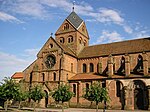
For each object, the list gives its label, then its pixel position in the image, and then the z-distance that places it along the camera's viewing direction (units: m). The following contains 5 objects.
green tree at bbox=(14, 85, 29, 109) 31.72
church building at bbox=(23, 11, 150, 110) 34.93
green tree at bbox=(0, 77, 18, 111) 30.80
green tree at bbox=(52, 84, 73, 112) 29.81
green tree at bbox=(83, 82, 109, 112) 27.34
